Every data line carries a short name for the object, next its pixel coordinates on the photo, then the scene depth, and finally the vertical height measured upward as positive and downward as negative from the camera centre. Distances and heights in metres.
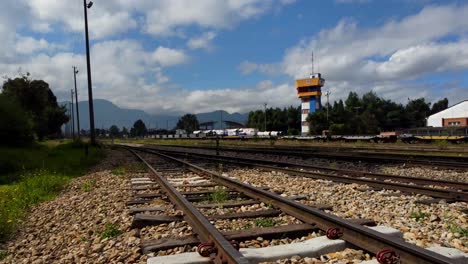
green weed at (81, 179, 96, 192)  10.68 -1.33
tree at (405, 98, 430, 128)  132.00 +4.21
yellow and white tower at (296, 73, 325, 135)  112.94 +9.45
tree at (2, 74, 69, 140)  49.88 +5.55
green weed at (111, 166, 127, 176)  13.53 -1.24
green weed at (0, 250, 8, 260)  5.37 -1.51
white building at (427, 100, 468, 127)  80.44 +1.27
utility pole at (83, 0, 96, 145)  33.59 +4.42
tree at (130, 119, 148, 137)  170.62 +1.97
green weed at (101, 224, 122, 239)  5.49 -1.30
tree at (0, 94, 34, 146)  26.06 +0.91
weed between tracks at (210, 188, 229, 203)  7.56 -1.21
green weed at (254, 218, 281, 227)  5.54 -1.26
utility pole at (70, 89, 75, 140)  80.19 +3.25
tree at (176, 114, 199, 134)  177.16 +4.14
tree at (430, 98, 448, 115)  162.88 +6.94
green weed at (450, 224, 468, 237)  5.02 -1.33
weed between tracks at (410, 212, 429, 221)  5.99 -1.33
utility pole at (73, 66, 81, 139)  62.48 +5.37
